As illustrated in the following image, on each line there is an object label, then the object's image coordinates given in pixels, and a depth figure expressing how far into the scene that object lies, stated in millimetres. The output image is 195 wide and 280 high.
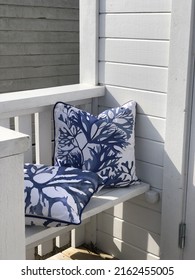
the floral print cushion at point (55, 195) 1667
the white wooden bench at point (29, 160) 1241
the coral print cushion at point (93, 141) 2051
